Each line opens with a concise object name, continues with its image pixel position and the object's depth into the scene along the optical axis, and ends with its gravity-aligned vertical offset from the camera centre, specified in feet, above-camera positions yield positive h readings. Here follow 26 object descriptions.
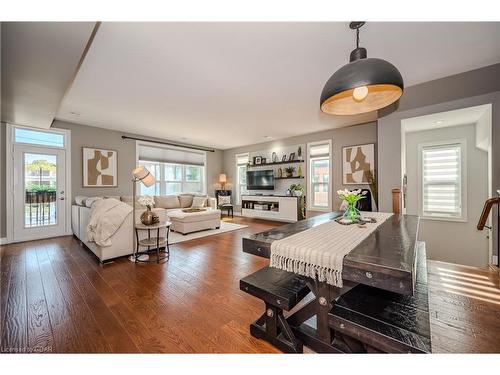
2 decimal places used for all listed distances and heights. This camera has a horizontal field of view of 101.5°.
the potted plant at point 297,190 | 18.92 -0.44
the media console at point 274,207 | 18.51 -2.15
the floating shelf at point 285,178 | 19.64 +0.73
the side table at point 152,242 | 9.68 -2.82
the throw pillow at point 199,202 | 19.14 -1.58
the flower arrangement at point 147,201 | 10.22 -0.80
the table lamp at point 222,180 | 24.71 +0.63
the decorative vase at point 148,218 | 9.99 -1.61
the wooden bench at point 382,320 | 2.91 -2.19
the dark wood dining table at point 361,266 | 2.77 -1.17
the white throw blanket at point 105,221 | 9.22 -1.64
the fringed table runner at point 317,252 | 3.24 -1.13
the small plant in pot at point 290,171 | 19.82 +1.39
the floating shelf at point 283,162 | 19.33 +2.26
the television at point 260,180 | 20.85 +0.57
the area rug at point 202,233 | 13.47 -3.56
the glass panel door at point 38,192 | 12.96 -0.47
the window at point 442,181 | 11.98 +0.28
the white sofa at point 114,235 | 9.49 -2.59
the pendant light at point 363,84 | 3.77 +2.12
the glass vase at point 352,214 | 5.96 -0.84
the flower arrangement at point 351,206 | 5.97 -0.62
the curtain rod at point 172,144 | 17.82 +4.17
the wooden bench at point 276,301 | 4.09 -2.33
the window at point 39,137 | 13.01 +3.20
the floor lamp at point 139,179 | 10.10 +0.31
